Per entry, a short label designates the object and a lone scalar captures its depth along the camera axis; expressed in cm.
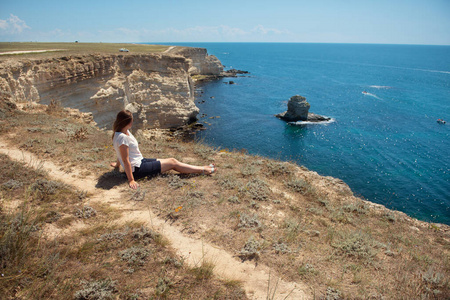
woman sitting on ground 612
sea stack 4053
